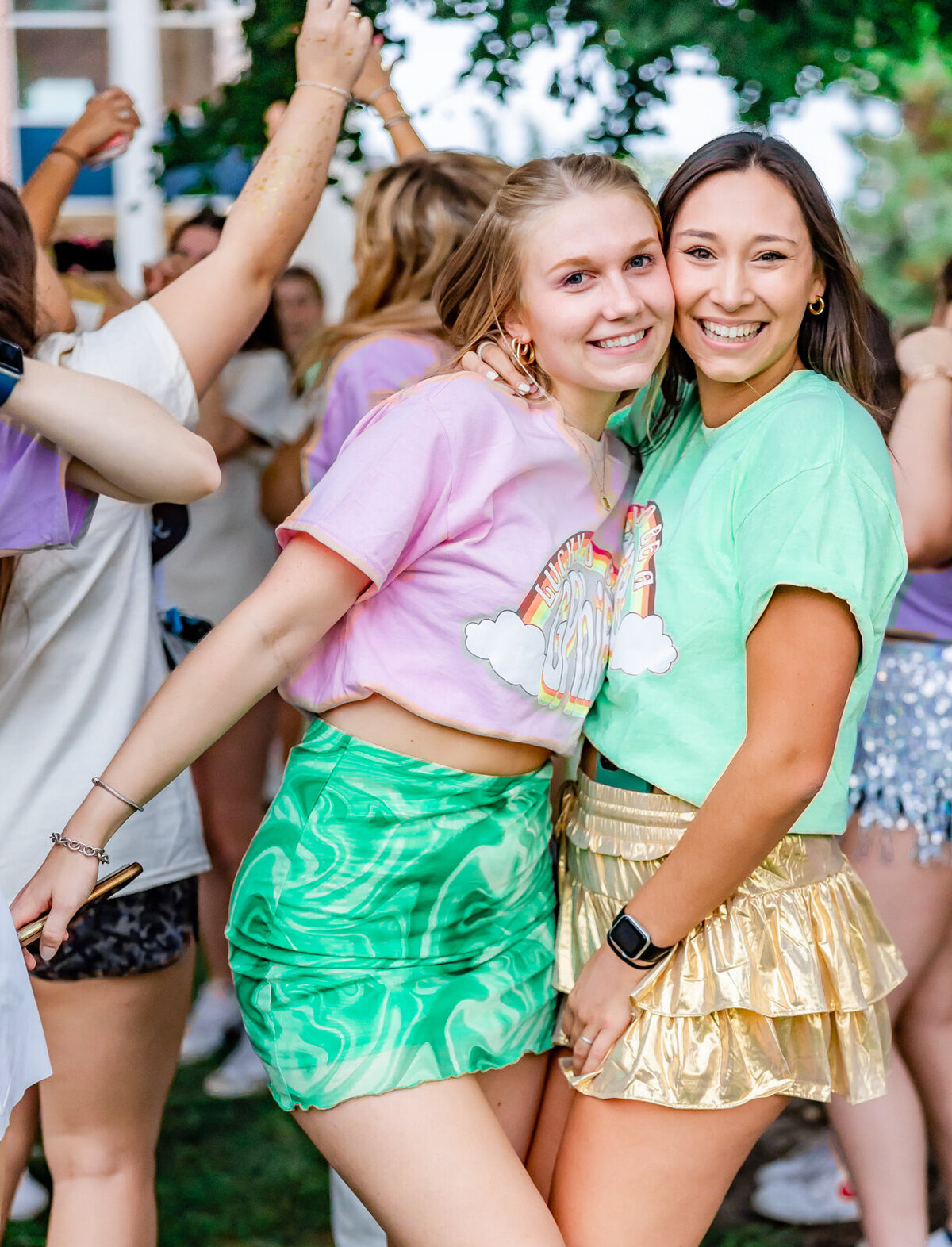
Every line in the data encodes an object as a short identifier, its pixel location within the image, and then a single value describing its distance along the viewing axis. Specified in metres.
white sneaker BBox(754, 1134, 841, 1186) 2.93
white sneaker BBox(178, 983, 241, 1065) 3.53
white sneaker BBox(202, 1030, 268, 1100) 3.33
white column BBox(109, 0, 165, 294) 7.54
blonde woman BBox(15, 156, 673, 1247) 1.51
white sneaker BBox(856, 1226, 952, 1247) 2.51
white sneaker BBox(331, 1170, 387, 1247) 2.20
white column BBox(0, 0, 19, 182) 4.35
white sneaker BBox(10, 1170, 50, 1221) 2.78
